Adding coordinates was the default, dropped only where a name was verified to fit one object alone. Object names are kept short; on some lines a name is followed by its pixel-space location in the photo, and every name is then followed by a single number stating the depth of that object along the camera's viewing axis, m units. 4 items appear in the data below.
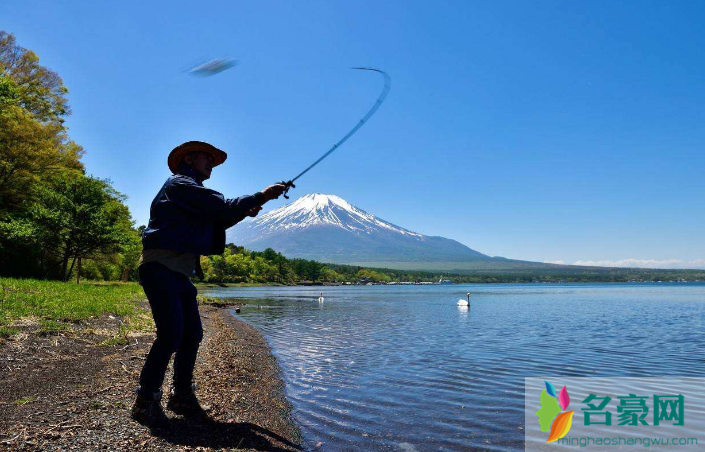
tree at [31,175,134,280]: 29.38
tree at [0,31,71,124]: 31.84
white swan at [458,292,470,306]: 40.93
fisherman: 4.20
